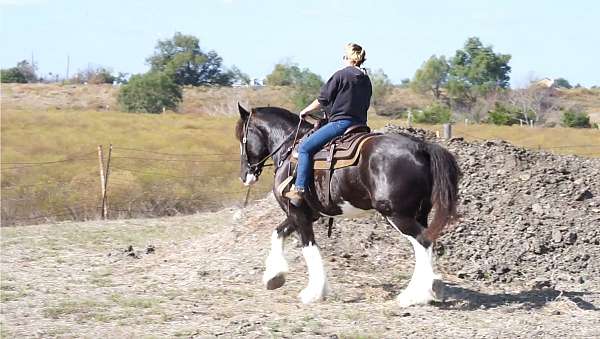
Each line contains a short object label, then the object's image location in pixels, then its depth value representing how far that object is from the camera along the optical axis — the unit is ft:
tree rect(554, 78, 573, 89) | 404.88
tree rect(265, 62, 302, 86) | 267.80
